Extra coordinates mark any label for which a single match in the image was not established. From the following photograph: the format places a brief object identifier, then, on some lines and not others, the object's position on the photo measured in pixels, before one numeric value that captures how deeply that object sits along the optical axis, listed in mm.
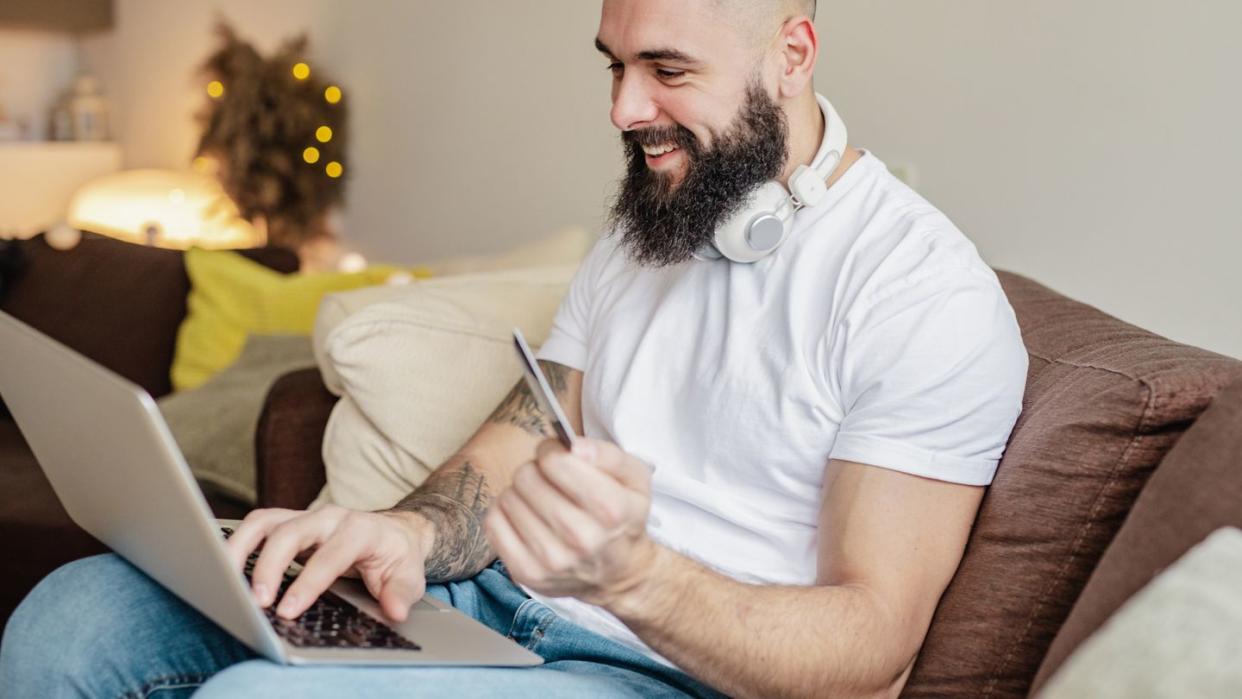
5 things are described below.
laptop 844
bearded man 939
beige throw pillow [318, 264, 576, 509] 1624
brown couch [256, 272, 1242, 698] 926
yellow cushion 2506
